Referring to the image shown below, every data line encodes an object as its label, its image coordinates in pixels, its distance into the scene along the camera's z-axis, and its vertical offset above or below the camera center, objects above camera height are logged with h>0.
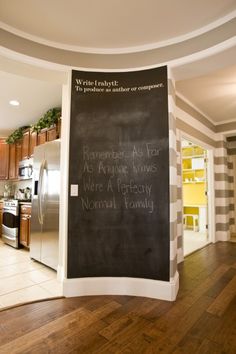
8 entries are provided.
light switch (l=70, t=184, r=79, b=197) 2.41 +0.01
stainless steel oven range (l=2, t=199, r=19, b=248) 4.37 -0.69
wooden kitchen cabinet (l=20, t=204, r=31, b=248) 4.07 -0.65
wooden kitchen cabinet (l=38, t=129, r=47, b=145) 4.28 +1.08
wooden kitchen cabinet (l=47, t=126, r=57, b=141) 3.99 +1.07
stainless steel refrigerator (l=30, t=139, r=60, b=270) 3.06 -0.22
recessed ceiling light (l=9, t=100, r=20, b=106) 3.84 +1.57
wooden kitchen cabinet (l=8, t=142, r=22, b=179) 5.42 +0.79
